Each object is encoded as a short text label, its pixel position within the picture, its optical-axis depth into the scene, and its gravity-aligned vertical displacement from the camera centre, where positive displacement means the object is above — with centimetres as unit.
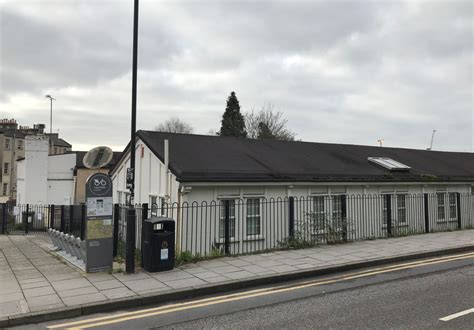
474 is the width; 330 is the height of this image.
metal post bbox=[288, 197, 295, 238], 1215 -75
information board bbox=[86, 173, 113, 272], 856 -66
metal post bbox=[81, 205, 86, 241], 1286 -99
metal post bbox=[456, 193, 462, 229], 1694 -60
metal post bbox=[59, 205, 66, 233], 1652 -118
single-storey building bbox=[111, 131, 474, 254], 1202 +21
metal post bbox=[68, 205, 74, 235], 1580 -108
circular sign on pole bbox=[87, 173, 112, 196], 859 +18
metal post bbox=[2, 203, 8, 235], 2265 -143
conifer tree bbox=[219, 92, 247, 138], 5184 +940
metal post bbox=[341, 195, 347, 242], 1259 -80
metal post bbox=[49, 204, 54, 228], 1927 -103
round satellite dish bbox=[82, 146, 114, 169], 897 +81
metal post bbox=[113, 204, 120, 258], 1040 -74
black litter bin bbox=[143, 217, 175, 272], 867 -117
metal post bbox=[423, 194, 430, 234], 1555 -80
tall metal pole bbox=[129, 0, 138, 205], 892 +261
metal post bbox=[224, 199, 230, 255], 1093 -113
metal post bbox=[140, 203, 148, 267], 914 -45
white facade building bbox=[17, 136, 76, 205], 3466 +149
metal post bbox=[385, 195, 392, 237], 1412 -96
